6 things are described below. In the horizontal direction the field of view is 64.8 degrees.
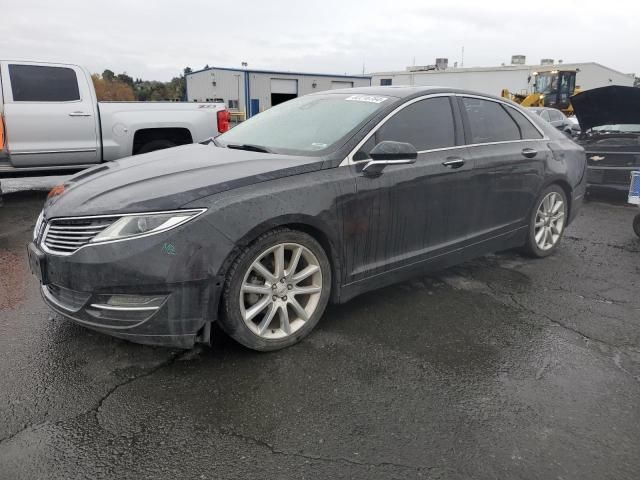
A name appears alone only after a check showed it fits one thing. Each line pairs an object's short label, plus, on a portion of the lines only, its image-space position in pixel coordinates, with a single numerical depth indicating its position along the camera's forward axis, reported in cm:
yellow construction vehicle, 2497
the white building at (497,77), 3669
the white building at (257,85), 3319
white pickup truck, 717
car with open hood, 750
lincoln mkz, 273
